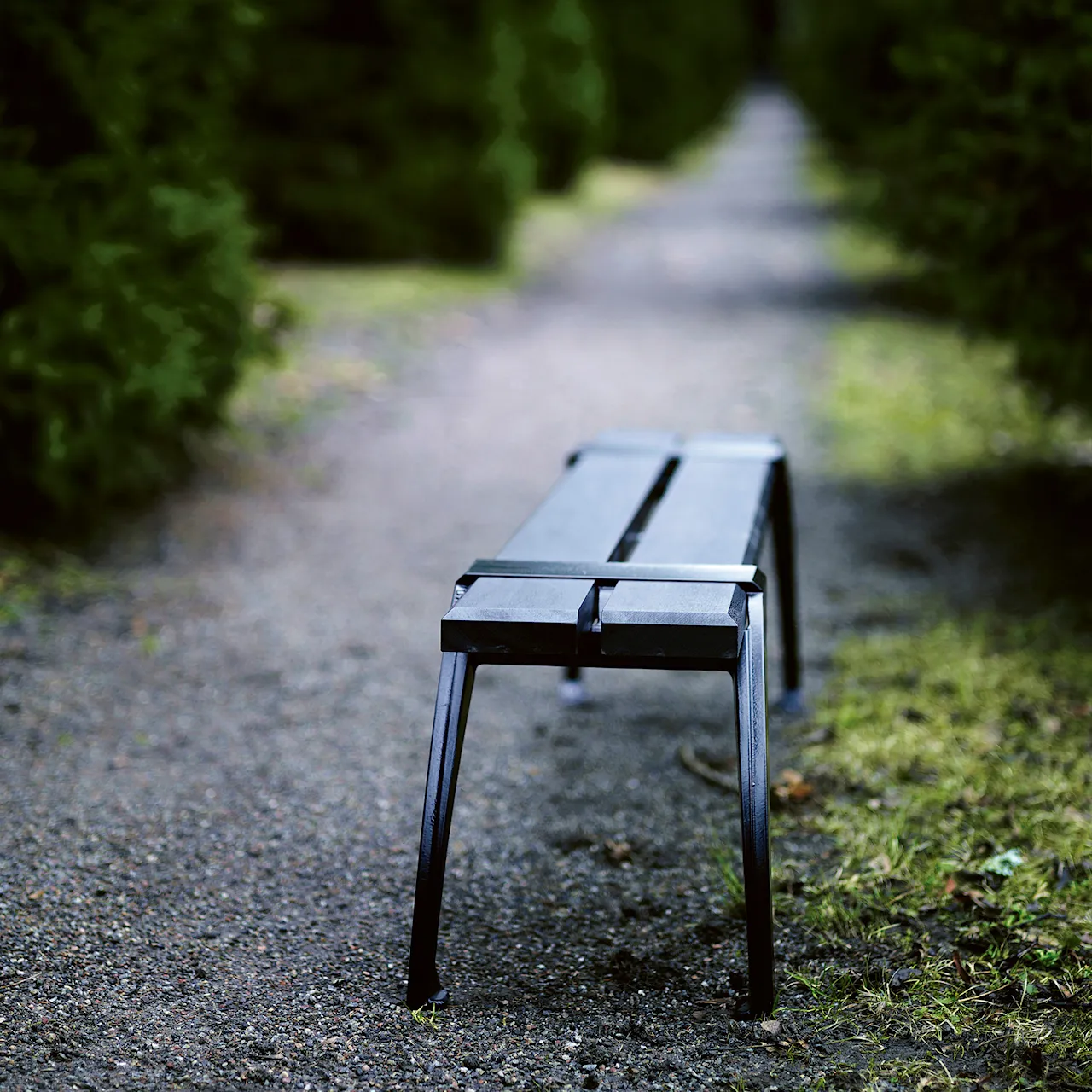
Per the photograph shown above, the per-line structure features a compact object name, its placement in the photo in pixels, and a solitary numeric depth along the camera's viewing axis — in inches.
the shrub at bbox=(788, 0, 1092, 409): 166.7
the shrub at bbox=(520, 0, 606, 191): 624.7
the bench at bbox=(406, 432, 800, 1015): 85.7
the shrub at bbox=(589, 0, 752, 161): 856.3
